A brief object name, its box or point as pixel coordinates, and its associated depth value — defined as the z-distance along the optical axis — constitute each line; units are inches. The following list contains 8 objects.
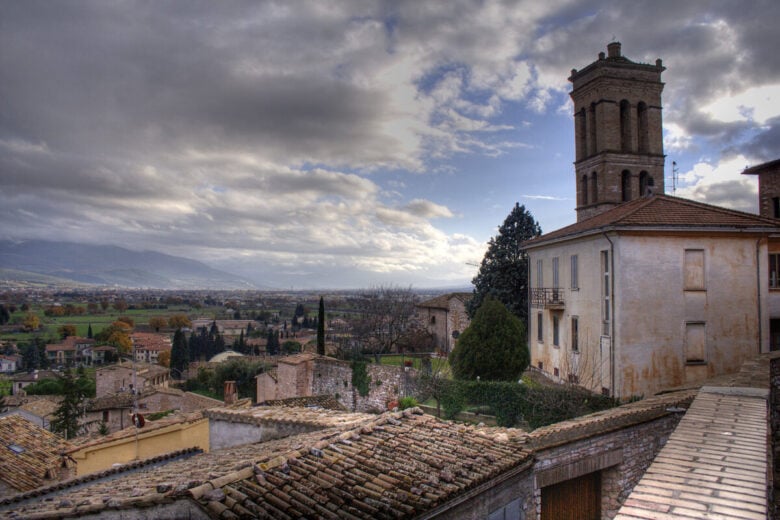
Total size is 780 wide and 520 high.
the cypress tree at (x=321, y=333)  1317.7
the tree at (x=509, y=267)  1142.3
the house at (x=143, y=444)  405.1
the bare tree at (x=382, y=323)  1614.2
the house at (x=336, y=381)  895.1
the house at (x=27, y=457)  467.5
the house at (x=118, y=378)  1696.6
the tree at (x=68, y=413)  1175.0
